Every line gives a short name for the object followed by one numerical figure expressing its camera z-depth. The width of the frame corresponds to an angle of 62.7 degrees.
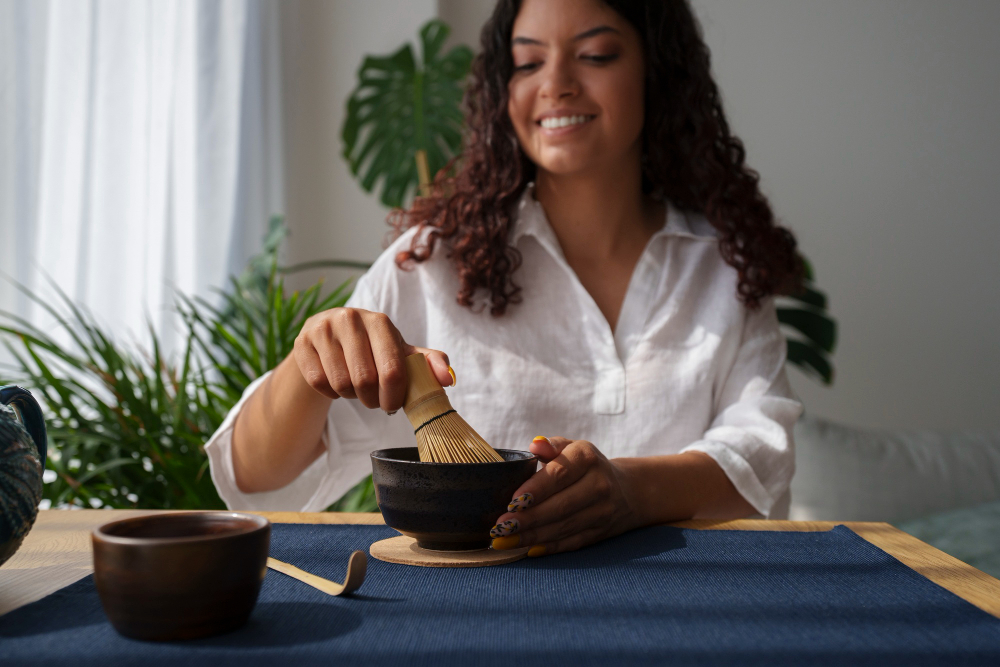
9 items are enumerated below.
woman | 1.16
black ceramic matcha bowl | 0.66
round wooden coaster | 0.66
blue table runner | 0.46
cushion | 1.96
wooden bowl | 0.46
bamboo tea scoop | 0.56
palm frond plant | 1.61
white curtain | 1.89
